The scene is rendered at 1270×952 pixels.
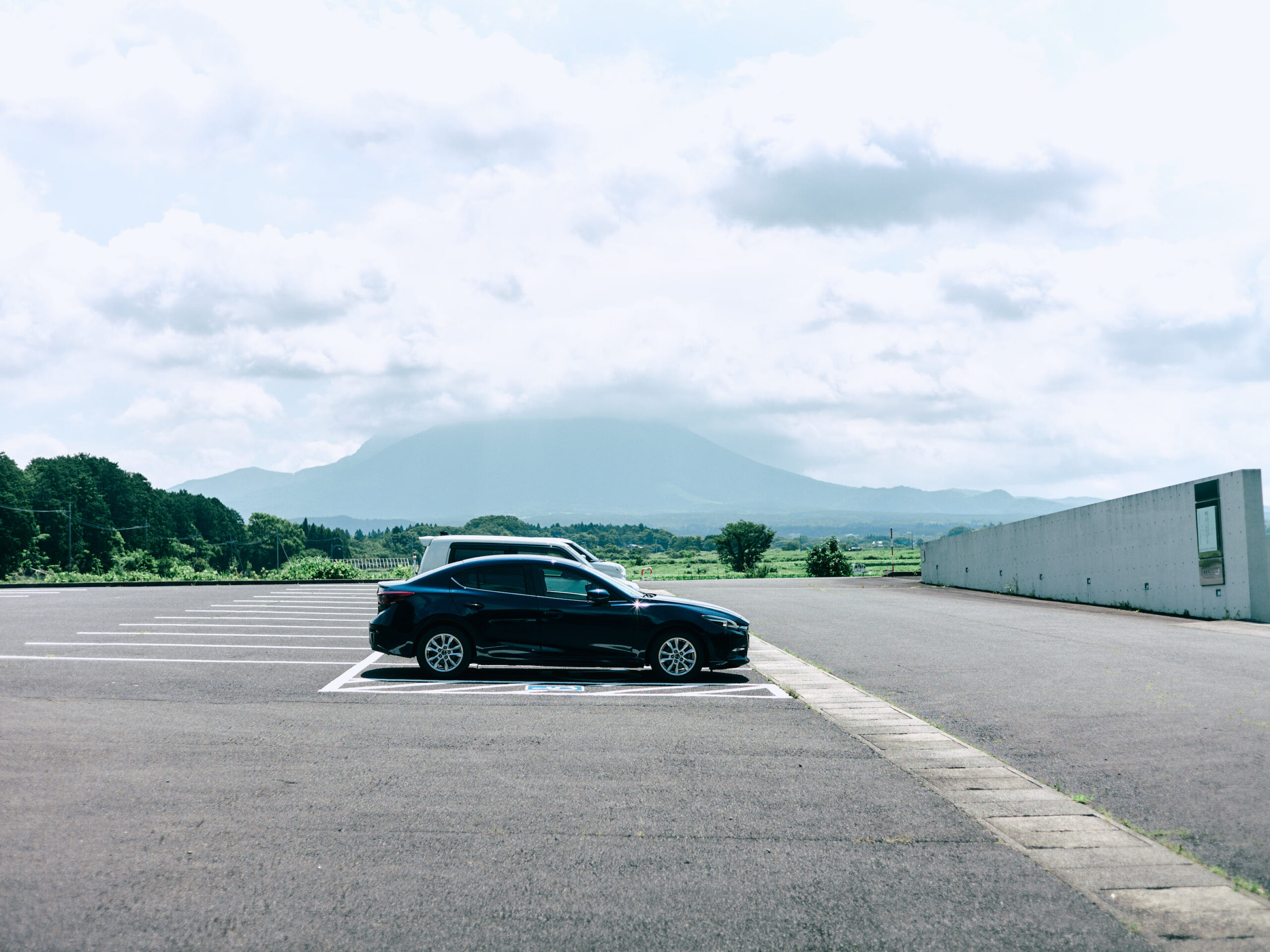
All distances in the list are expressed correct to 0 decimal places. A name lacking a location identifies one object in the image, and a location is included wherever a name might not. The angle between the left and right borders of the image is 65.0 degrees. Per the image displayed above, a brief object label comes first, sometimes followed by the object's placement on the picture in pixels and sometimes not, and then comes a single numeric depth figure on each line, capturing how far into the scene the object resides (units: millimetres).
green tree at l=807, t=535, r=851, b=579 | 63562
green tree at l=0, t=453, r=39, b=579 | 80000
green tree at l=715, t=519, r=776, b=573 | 107000
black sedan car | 11492
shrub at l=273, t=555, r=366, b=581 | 39656
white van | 15367
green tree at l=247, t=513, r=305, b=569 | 145250
